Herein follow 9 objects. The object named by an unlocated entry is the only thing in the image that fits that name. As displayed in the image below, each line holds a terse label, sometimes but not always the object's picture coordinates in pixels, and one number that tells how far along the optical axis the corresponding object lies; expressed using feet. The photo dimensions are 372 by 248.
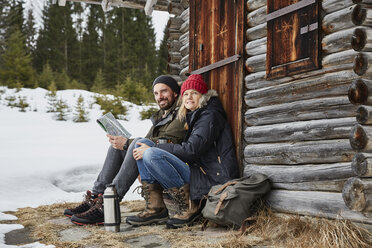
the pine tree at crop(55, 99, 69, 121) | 47.99
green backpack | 12.25
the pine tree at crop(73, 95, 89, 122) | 47.37
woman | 13.43
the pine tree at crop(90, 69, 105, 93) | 67.21
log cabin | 9.64
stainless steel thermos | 12.74
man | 14.37
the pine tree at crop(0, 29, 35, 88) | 65.10
